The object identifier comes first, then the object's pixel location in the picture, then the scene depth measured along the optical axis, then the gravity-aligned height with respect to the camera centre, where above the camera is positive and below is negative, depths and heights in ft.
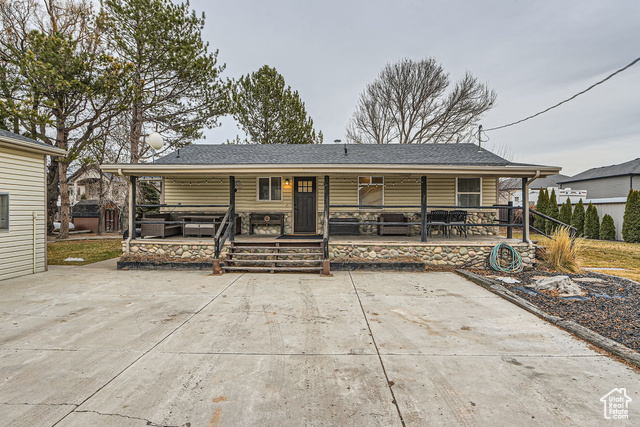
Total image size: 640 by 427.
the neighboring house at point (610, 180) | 61.98 +8.56
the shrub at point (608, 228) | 46.85 -1.68
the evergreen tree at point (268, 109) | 60.03 +22.04
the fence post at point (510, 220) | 27.37 -0.27
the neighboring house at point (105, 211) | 62.54 +1.11
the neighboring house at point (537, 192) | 70.03 +6.61
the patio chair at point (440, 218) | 29.50 -0.11
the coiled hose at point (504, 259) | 23.97 -3.44
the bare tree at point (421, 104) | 63.21 +24.71
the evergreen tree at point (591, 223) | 48.60 -0.93
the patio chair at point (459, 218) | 30.04 -0.10
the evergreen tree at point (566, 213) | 51.31 +0.75
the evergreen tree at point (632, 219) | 42.73 -0.23
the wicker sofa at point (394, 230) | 30.14 -1.32
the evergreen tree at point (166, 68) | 40.47 +21.44
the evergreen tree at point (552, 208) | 52.68 +1.64
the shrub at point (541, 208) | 53.32 +1.68
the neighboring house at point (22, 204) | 20.88 +0.86
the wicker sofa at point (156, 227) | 28.60 -1.11
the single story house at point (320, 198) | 30.73 +2.11
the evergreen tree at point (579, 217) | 50.25 +0.05
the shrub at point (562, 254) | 23.00 -2.92
